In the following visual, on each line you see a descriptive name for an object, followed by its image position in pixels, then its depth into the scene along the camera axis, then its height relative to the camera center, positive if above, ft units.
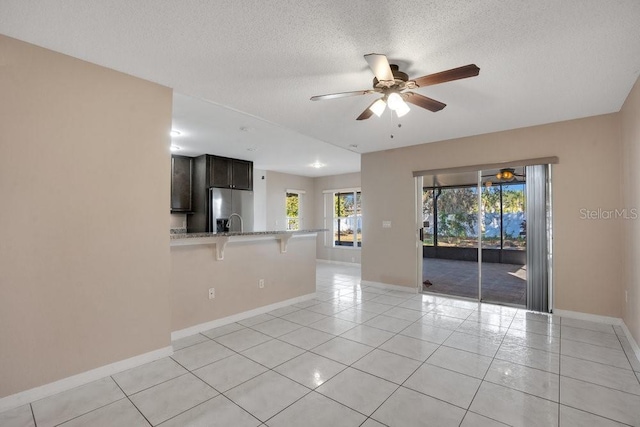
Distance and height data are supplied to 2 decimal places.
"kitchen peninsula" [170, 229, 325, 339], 10.29 -2.34
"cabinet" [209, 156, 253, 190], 20.10 +3.16
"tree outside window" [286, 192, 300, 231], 28.96 +0.67
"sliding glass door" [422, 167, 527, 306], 15.24 -1.15
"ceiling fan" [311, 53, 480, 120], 6.64 +3.33
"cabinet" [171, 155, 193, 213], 19.70 +2.30
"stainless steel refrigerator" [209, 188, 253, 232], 19.53 +0.68
